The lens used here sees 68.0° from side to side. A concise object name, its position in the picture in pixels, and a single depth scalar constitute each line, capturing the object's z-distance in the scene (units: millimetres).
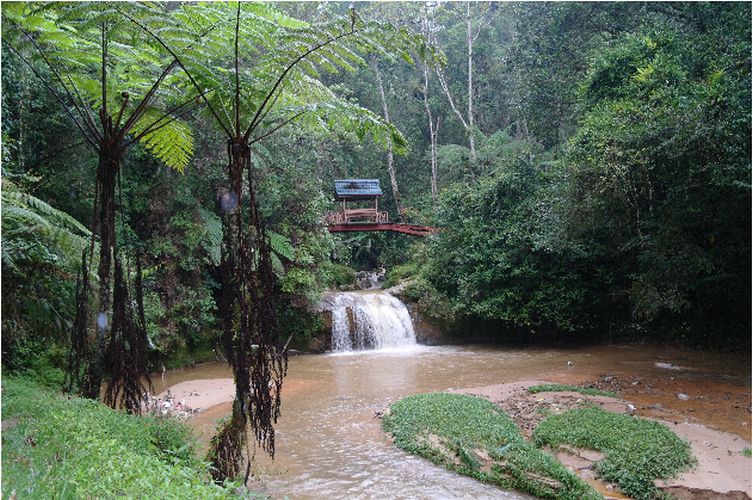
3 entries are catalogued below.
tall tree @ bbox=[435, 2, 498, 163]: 23062
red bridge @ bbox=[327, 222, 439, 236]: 19016
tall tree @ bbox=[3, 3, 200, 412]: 4188
